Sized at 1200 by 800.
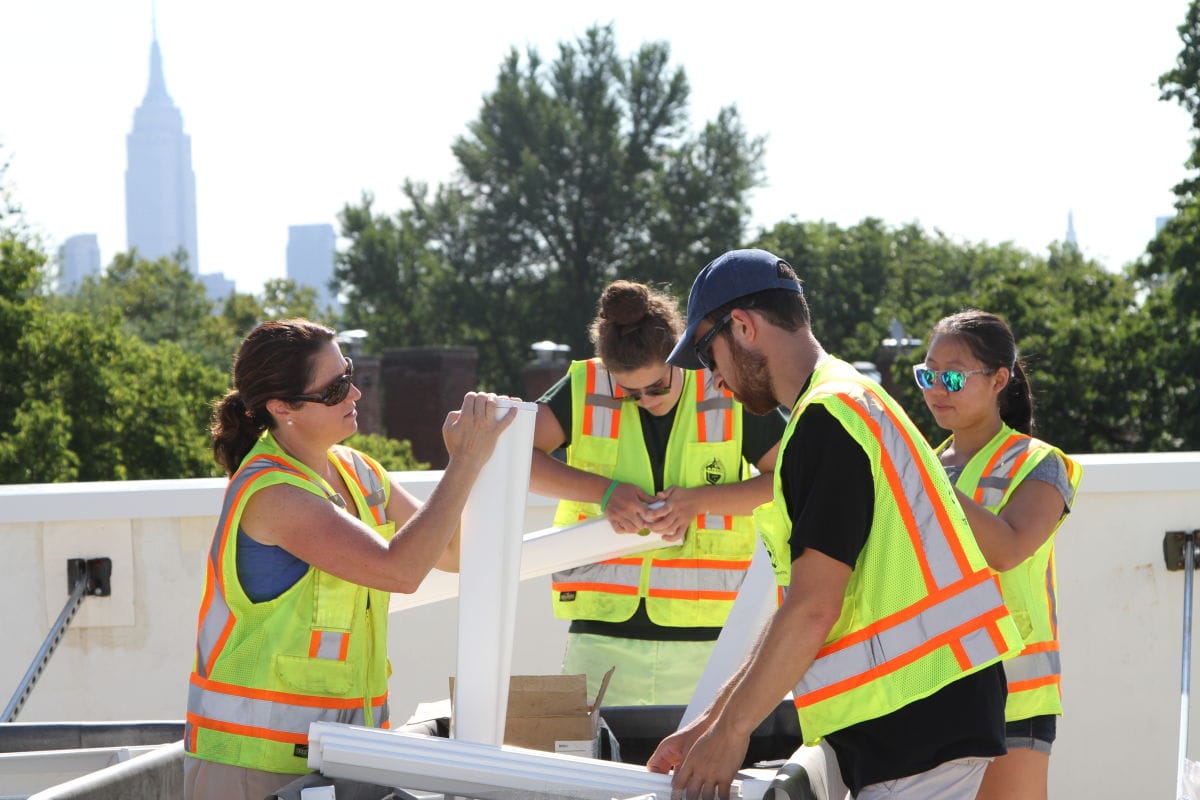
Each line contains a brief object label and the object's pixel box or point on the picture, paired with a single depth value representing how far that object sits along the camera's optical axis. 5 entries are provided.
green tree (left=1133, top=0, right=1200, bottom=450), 24.78
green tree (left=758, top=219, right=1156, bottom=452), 26.19
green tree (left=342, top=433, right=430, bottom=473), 26.24
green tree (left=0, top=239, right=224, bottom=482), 24.83
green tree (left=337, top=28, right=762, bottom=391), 53.66
